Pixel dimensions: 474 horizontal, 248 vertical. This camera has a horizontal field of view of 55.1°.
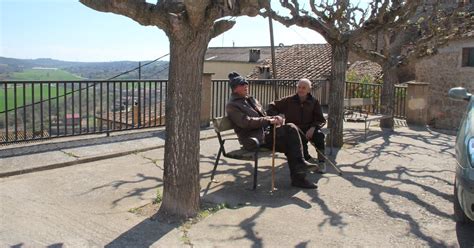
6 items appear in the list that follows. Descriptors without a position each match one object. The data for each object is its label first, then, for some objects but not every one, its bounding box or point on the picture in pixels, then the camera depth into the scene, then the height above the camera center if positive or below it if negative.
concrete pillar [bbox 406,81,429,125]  12.77 -0.38
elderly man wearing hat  5.52 -0.55
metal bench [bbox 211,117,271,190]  5.43 -0.79
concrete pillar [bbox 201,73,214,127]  10.01 -0.33
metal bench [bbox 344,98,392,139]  9.81 -0.65
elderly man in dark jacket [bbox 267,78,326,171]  6.58 -0.37
